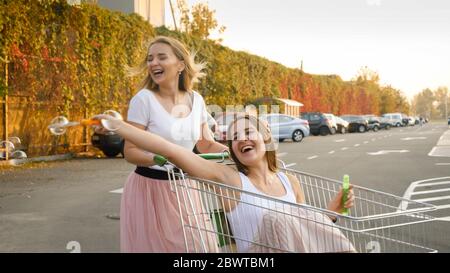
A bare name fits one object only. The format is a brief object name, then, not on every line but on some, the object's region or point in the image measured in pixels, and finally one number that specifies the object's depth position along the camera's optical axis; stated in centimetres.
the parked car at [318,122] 3809
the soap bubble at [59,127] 201
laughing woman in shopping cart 266
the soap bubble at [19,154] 688
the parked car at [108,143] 1761
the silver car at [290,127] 2784
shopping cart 265
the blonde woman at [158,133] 321
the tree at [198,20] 3844
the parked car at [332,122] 3884
